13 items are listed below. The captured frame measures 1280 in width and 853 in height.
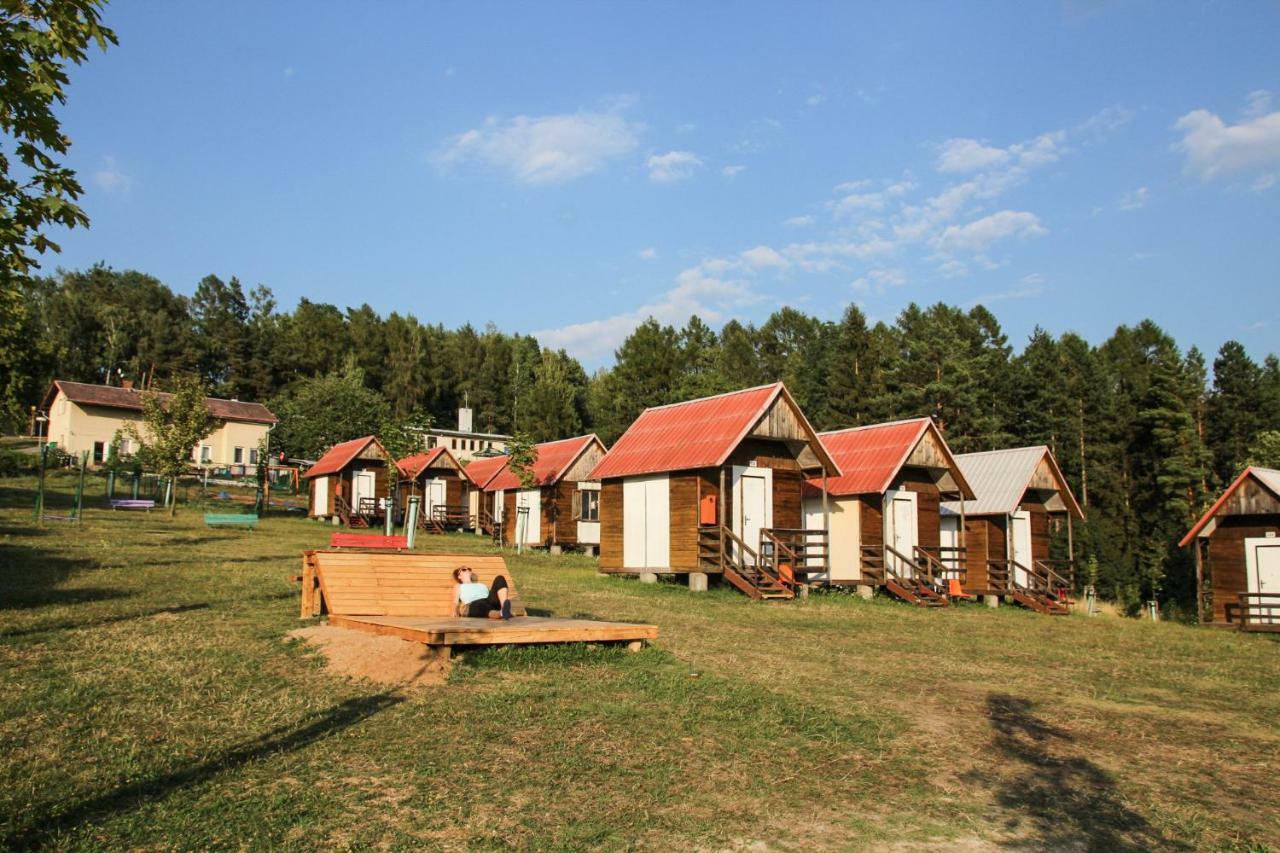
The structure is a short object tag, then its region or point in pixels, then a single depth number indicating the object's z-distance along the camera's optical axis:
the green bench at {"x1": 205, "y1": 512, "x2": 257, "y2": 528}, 35.28
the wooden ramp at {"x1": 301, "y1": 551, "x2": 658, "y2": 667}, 11.14
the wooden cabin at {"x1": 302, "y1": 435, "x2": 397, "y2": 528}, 51.19
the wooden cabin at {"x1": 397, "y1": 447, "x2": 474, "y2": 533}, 50.88
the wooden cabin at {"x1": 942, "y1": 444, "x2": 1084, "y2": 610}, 34.12
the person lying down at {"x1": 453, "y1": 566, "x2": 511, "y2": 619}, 13.08
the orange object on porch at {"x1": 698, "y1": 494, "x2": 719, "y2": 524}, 26.30
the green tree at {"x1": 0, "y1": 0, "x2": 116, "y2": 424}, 7.45
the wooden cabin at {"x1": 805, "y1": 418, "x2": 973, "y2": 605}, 29.72
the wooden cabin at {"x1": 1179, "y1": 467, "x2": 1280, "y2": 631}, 29.73
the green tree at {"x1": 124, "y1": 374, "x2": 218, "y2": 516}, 41.25
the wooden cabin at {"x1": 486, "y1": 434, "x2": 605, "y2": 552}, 41.09
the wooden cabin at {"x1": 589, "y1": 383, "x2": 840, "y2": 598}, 26.00
